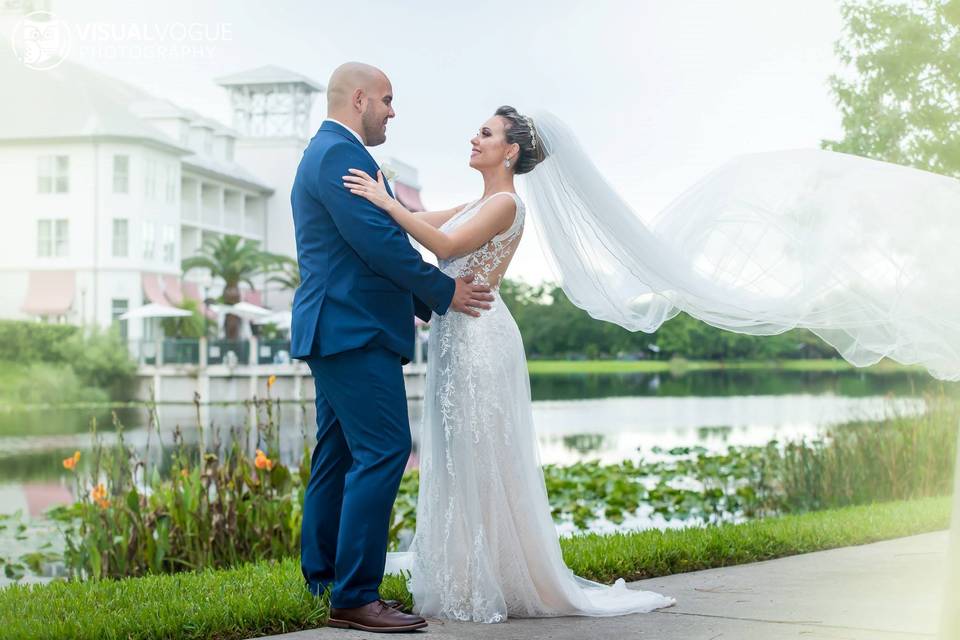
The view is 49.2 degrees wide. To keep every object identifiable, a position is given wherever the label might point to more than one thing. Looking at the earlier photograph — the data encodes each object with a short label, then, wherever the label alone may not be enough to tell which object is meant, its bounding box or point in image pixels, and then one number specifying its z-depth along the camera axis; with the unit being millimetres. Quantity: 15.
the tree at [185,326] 47406
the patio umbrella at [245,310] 46219
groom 3789
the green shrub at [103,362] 39000
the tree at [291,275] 49812
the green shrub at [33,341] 39094
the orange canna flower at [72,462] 6531
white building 49312
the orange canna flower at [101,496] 6389
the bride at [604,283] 4156
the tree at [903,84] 16375
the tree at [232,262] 48000
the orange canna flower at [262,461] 6273
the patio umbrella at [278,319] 47412
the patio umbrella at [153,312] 43219
